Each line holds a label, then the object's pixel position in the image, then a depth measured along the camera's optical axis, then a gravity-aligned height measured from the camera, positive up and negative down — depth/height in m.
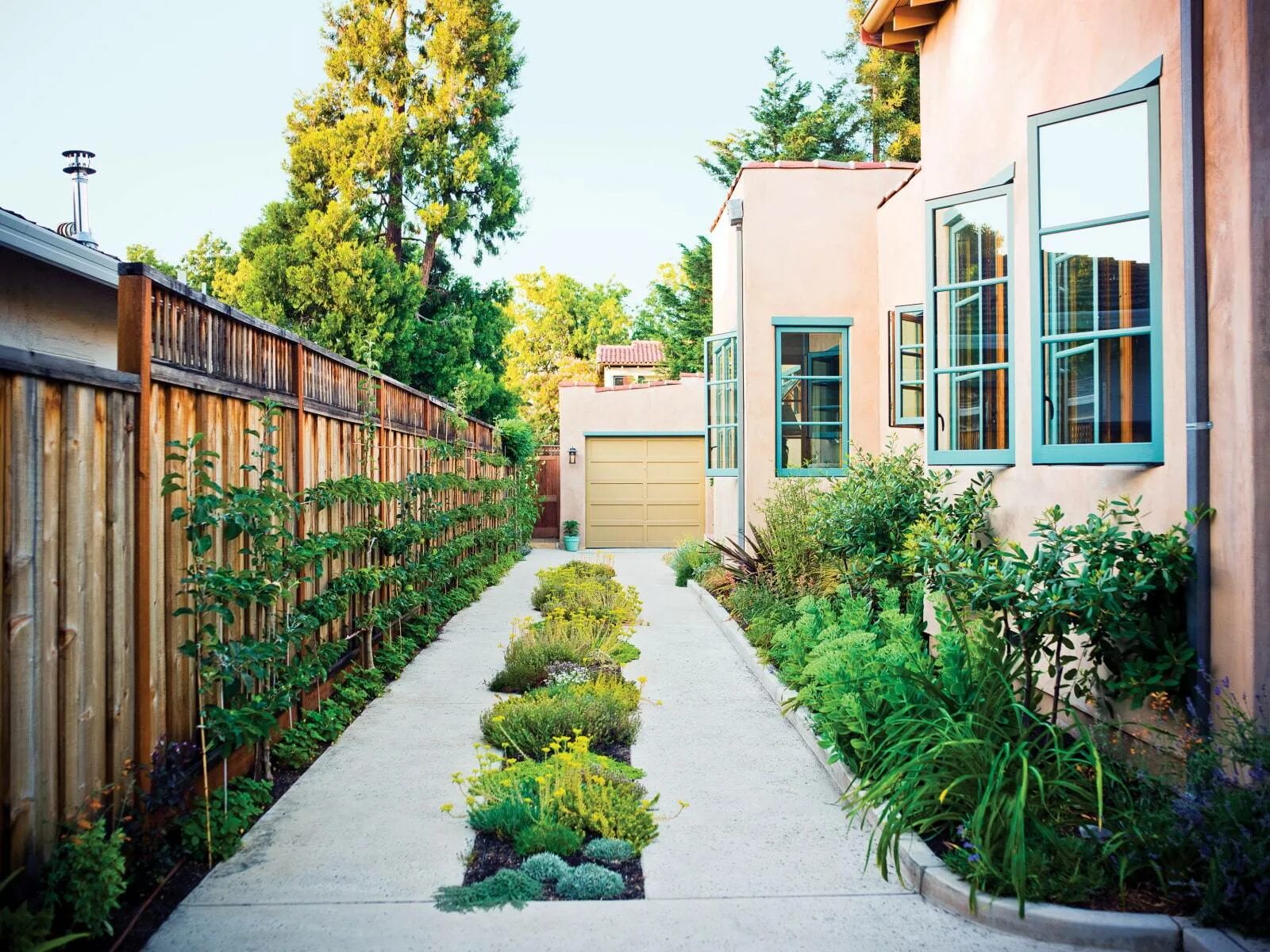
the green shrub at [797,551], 8.59 -0.63
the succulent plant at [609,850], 3.85 -1.45
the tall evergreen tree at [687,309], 25.78 +4.73
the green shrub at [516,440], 17.88 +0.81
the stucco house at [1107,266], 3.55 +0.99
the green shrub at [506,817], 4.04 -1.39
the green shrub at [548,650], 6.84 -1.25
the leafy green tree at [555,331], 44.59 +7.04
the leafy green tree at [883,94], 25.39 +10.21
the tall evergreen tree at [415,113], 19.91 +7.77
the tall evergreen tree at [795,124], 24.97 +9.24
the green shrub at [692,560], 12.78 -1.05
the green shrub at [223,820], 3.74 -1.34
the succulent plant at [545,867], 3.64 -1.43
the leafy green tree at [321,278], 18.16 +3.86
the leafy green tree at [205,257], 32.91 +7.73
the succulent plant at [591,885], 3.54 -1.45
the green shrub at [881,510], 6.63 -0.19
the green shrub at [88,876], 2.87 -1.15
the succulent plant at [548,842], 3.85 -1.41
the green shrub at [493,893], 3.43 -1.45
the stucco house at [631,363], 31.00 +3.85
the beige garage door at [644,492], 20.45 -0.18
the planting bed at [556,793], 3.59 -1.38
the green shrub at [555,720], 5.24 -1.32
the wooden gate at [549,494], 21.80 -0.24
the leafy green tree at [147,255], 31.26 +7.63
